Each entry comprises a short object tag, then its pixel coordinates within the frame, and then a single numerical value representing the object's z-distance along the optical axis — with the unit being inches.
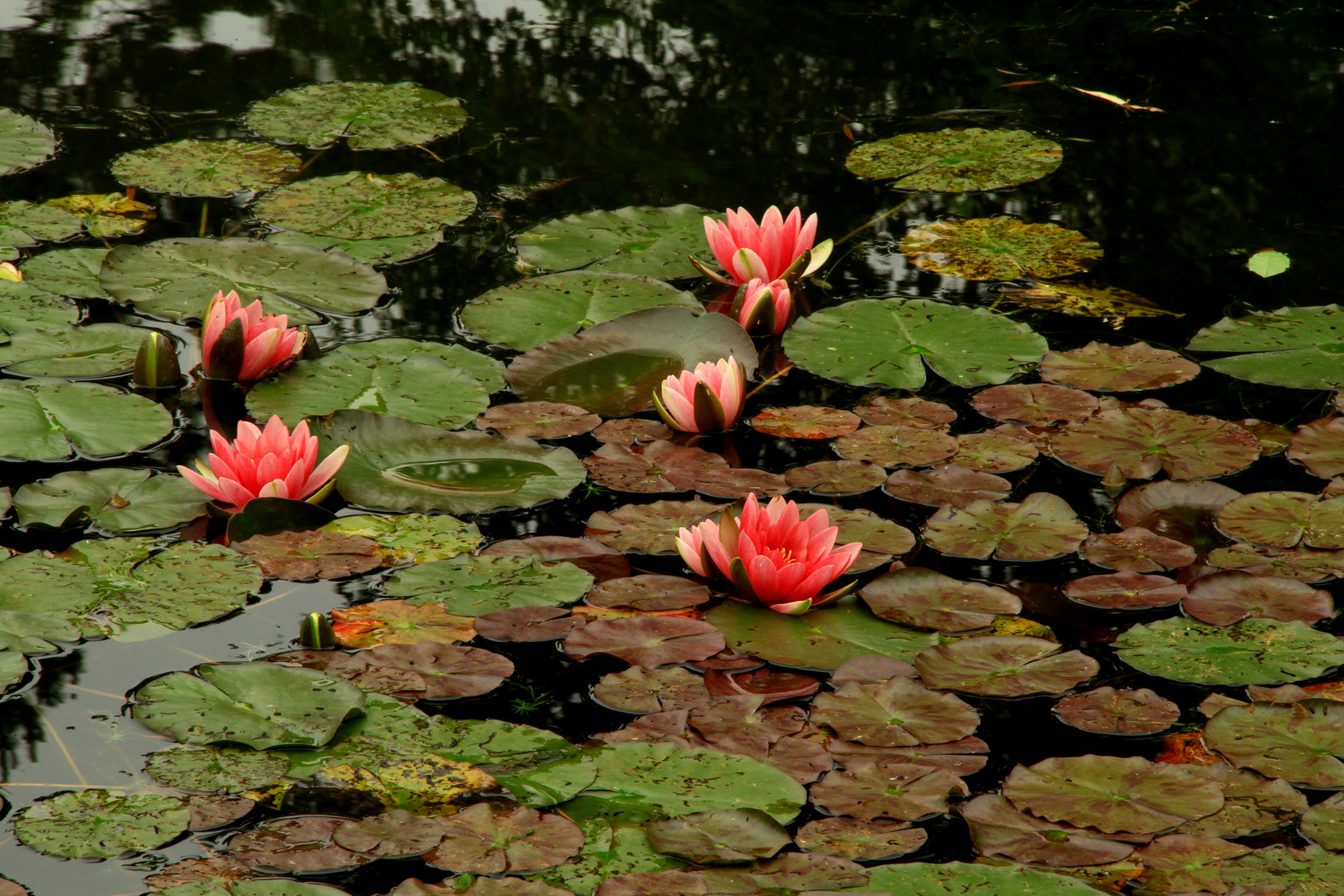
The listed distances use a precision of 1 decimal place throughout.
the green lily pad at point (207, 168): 322.3
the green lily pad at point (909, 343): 255.9
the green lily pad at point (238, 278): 271.6
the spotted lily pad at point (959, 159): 339.3
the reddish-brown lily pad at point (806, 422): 239.1
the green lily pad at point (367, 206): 304.5
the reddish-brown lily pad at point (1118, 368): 250.4
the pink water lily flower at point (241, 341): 243.0
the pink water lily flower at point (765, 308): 266.7
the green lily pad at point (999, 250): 296.0
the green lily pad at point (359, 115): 351.9
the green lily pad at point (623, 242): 294.2
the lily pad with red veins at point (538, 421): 236.8
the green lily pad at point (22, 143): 333.1
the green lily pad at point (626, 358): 250.1
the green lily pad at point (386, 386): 238.8
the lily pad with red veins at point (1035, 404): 241.6
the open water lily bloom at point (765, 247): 279.1
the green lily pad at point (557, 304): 268.1
